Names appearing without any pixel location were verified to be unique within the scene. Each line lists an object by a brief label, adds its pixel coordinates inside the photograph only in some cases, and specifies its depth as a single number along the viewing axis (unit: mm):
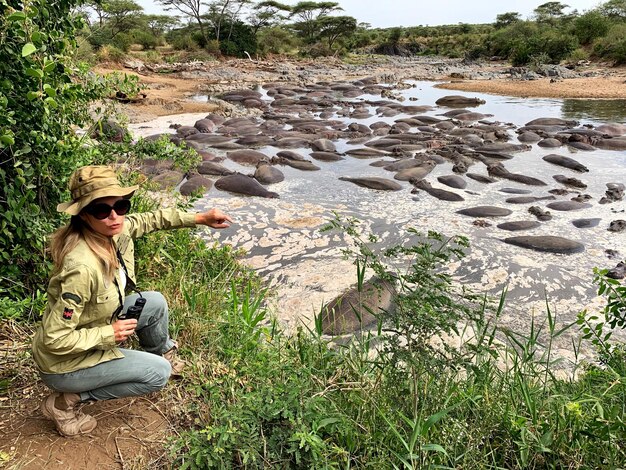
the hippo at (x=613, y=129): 13188
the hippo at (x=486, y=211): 7684
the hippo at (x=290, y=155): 10922
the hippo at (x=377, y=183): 9109
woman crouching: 2287
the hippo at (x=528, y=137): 12633
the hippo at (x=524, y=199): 8305
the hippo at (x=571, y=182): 9133
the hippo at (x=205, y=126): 13129
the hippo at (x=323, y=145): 11703
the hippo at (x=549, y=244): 6445
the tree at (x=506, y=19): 49906
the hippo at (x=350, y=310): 4477
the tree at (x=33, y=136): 2893
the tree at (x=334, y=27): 43875
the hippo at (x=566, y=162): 10125
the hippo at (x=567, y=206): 7938
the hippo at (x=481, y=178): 9461
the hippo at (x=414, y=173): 9648
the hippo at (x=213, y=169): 9844
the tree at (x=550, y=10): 47188
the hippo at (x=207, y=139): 12023
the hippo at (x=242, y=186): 8664
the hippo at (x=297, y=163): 10422
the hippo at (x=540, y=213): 7527
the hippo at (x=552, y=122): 14422
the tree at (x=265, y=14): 39188
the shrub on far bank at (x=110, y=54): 22828
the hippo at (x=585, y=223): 7273
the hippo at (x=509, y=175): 9315
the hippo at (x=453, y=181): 9117
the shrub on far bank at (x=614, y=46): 28266
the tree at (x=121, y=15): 30031
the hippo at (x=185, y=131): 12380
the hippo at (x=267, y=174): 9430
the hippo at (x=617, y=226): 7070
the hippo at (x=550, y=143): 12258
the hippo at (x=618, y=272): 5711
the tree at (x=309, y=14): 42281
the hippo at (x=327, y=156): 11134
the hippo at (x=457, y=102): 18922
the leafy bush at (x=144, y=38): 33250
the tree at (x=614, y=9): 37094
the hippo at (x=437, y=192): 8484
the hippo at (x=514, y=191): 8820
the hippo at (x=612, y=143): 11983
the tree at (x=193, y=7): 35219
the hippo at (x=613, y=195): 8273
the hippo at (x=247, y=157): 10914
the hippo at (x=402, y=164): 10289
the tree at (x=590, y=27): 32594
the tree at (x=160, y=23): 38031
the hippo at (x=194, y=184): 8570
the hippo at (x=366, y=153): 11523
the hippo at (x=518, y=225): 7148
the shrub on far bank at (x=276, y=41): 38391
